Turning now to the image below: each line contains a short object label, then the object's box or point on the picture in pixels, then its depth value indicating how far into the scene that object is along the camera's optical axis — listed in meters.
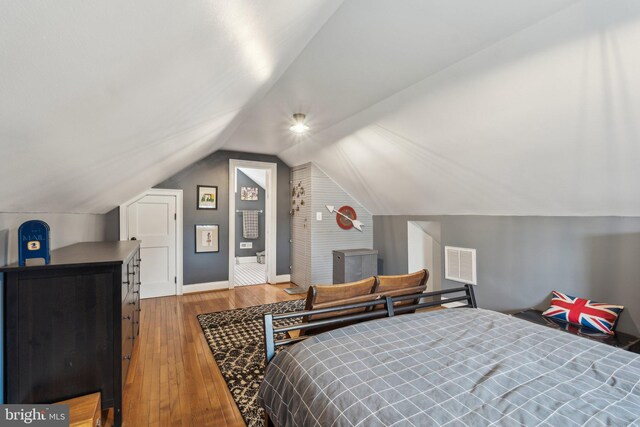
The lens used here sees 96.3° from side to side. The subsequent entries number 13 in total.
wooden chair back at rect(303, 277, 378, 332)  1.79
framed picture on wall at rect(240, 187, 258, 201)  8.07
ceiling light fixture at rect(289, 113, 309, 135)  3.34
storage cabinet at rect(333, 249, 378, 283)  4.44
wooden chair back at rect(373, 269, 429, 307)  2.04
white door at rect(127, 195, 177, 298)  4.45
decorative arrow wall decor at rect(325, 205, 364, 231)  5.18
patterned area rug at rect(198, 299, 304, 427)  2.08
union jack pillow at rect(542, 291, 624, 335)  2.36
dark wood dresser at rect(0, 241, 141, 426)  1.56
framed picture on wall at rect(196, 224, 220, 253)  4.93
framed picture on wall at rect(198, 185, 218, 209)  4.93
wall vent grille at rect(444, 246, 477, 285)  3.60
